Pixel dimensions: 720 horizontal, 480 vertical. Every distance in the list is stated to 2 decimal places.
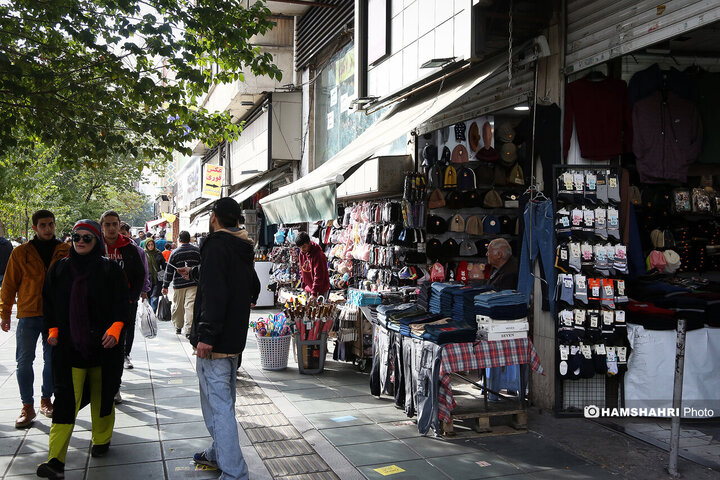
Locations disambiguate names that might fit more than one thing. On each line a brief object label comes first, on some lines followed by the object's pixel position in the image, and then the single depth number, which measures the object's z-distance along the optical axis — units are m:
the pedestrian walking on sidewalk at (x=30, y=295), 5.88
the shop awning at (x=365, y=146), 6.99
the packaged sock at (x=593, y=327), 6.08
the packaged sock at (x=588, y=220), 6.12
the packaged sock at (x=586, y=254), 6.12
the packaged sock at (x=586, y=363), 6.06
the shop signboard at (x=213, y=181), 22.55
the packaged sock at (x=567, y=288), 6.07
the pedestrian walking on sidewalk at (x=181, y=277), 9.76
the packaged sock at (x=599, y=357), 6.07
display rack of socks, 6.08
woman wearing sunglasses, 4.75
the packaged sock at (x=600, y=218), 6.14
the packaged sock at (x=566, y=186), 6.16
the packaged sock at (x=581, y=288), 6.07
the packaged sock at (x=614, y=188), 6.22
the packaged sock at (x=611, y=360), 6.06
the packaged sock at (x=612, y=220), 6.16
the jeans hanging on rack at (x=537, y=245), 6.23
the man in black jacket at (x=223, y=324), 4.34
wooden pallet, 5.62
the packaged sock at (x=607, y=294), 6.10
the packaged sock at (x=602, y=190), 6.22
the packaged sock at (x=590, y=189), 6.20
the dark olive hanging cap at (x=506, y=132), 8.41
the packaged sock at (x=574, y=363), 6.05
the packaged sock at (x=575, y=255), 6.12
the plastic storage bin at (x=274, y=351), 8.33
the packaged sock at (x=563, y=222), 6.16
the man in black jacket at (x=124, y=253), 6.57
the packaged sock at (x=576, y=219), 6.13
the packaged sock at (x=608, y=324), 6.07
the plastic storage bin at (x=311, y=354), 8.23
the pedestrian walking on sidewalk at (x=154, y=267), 11.28
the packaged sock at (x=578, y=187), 6.17
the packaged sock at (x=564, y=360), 6.05
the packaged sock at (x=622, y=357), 6.09
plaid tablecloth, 5.43
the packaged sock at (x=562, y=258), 6.13
